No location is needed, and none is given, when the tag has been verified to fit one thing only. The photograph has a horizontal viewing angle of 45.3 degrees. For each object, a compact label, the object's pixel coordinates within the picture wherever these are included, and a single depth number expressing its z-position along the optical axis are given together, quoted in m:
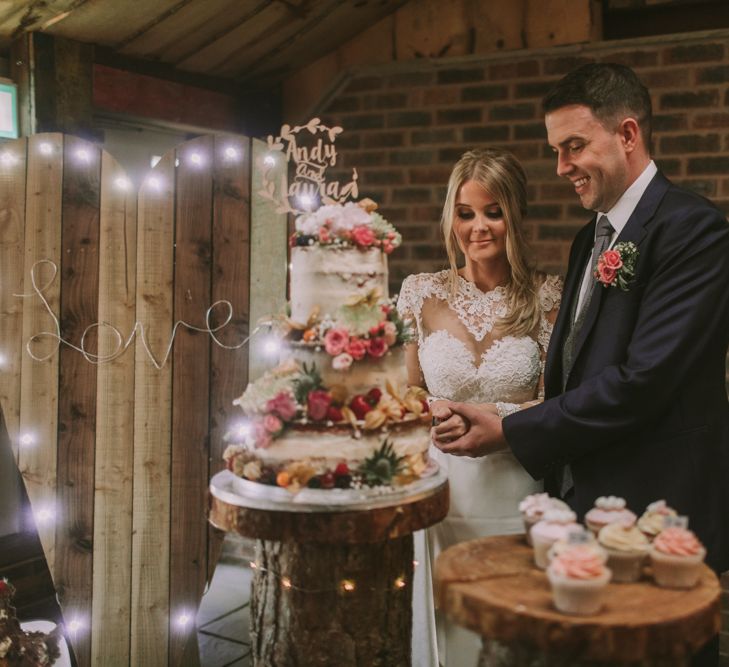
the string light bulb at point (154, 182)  3.33
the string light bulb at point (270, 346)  3.35
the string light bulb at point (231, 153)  3.40
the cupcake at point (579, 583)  1.76
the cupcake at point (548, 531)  2.02
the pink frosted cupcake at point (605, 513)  2.10
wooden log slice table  1.73
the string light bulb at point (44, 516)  3.27
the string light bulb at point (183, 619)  3.39
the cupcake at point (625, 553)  1.95
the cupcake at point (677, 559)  1.89
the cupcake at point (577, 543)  1.85
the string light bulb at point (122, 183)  3.32
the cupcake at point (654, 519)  2.07
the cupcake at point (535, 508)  2.20
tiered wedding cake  2.38
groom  2.47
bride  3.23
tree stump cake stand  2.32
